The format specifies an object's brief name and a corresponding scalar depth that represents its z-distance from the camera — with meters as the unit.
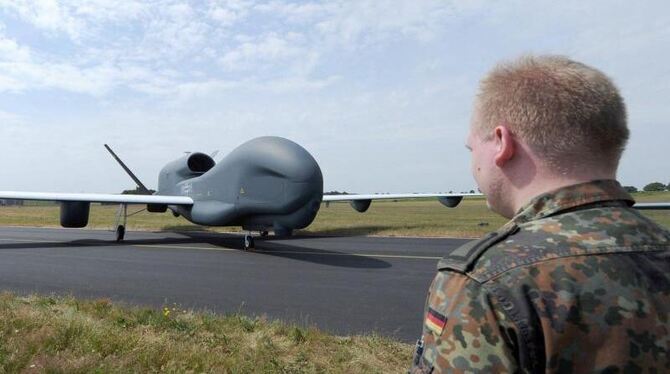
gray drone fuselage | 14.01
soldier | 1.15
